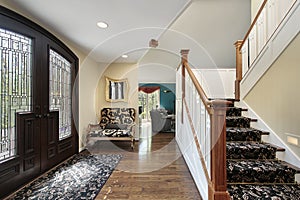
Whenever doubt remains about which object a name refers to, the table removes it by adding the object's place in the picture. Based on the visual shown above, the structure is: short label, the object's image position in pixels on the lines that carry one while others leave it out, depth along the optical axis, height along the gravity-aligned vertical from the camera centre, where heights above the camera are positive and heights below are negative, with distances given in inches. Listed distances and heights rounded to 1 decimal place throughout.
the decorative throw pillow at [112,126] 141.3 -27.4
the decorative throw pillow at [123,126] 139.8 -27.4
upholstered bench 126.4 -27.4
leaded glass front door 64.0 -0.5
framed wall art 156.3 +11.7
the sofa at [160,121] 210.6 -33.3
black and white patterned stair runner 51.8 -30.0
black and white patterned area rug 64.3 -45.0
